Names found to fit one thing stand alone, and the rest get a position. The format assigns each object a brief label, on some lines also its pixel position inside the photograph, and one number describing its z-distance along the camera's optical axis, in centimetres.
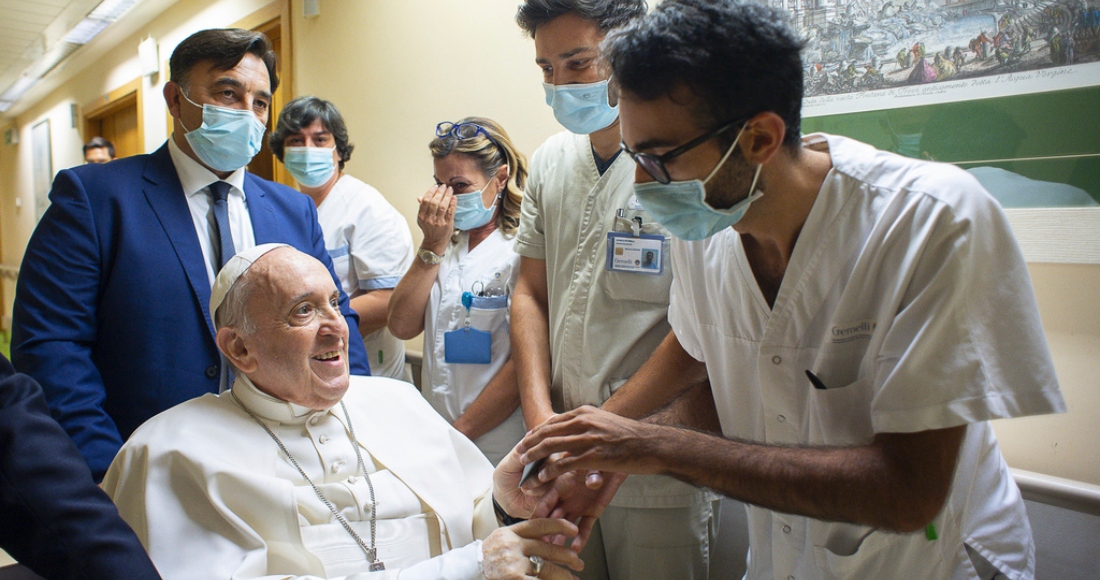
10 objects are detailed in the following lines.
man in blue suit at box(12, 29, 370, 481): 161
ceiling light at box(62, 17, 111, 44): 639
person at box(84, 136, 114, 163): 554
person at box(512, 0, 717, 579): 172
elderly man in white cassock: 136
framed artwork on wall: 152
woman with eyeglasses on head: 217
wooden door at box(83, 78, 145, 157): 660
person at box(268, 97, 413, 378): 277
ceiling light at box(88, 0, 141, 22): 579
